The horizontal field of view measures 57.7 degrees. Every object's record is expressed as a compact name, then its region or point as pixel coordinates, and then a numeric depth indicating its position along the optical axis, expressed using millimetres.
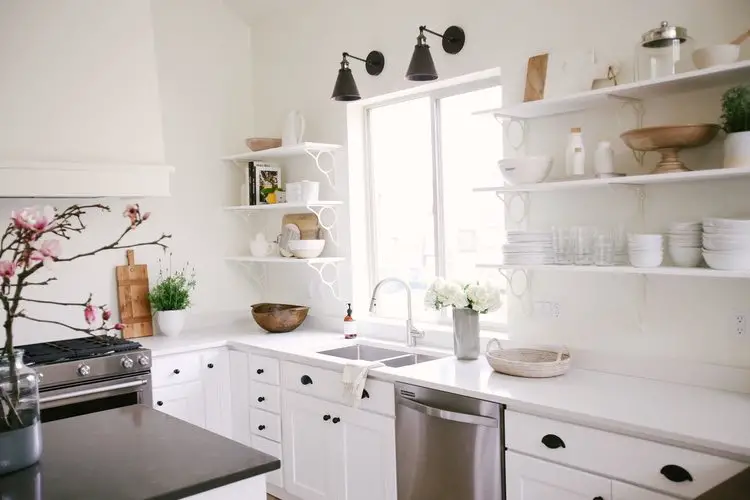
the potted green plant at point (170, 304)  4039
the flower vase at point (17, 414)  1609
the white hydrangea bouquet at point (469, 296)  2979
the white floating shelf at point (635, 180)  2225
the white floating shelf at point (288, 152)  3904
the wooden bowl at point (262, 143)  4230
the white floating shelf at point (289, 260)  3949
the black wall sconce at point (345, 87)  3330
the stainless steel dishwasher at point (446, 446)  2438
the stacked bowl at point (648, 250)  2422
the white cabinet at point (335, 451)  2934
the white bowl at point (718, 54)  2236
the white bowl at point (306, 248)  3982
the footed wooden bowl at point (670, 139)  2312
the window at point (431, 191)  3467
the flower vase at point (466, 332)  3020
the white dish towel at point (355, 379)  2975
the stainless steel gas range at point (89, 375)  3146
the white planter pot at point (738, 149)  2180
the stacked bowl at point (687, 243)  2352
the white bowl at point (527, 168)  2783
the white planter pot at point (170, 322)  4031
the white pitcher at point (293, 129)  4062
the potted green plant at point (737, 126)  2186
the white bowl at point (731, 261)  2199
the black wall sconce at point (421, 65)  3004
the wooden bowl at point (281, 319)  4055
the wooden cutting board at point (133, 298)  4062
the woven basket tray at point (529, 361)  2641
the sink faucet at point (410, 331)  3449
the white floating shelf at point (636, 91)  2236
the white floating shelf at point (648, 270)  2209
